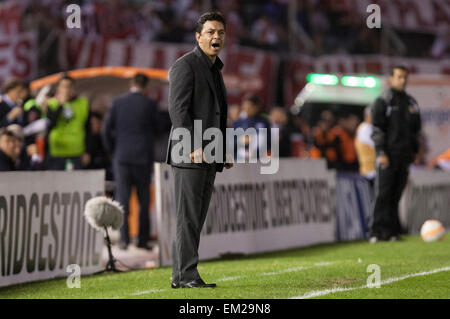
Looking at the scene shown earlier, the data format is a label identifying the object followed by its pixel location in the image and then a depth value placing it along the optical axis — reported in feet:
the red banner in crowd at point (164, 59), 84.17
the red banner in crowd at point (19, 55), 79.82
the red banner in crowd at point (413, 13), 111.14
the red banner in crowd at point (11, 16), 80.48
